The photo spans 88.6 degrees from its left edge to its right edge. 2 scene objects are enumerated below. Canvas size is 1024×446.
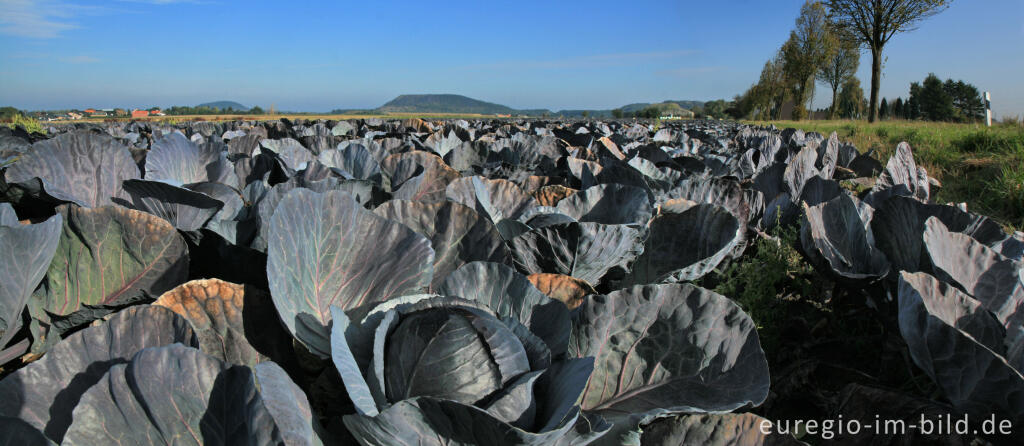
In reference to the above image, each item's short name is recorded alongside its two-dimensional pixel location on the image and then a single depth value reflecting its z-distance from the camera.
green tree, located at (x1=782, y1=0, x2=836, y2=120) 49.19
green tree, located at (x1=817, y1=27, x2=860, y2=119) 55.90
